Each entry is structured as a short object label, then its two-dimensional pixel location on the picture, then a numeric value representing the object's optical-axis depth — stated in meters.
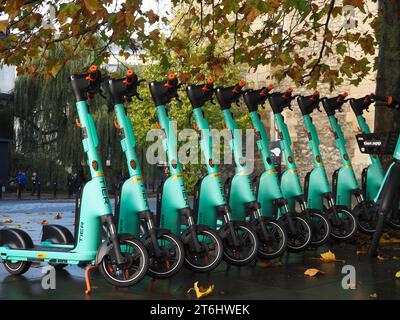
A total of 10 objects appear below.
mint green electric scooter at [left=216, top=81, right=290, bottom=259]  7.19
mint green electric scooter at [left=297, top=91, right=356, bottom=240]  8.49
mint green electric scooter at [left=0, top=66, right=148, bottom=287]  5.70
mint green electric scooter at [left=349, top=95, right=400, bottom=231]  9.38
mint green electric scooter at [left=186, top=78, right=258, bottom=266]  6.74
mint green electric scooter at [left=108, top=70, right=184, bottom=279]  6.00
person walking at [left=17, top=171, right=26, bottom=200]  30.67
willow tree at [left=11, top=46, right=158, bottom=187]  30.38
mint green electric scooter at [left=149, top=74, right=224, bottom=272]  6.34
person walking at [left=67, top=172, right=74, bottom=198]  32.25
